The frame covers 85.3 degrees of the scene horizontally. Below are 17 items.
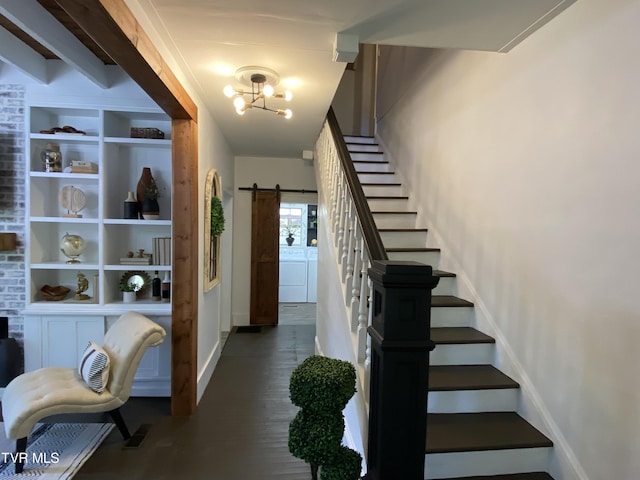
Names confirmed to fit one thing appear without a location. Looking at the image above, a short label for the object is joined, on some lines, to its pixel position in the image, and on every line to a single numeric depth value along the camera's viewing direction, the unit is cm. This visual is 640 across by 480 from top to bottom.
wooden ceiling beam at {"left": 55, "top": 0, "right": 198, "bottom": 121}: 136
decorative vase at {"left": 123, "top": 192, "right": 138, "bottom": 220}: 292
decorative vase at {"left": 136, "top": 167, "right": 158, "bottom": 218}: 298
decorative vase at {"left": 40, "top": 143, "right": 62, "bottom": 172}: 282
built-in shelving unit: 284
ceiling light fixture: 227
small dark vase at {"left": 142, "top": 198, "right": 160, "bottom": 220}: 292
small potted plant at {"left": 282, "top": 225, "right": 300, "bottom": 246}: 736
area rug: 203
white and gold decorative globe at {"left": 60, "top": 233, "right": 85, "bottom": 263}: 288
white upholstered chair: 203
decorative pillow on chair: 223
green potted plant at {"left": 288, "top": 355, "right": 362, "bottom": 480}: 164
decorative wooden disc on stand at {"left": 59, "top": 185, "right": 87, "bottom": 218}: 291
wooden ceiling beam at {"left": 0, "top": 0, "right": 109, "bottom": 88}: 181
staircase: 176
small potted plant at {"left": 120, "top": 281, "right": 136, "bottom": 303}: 297
